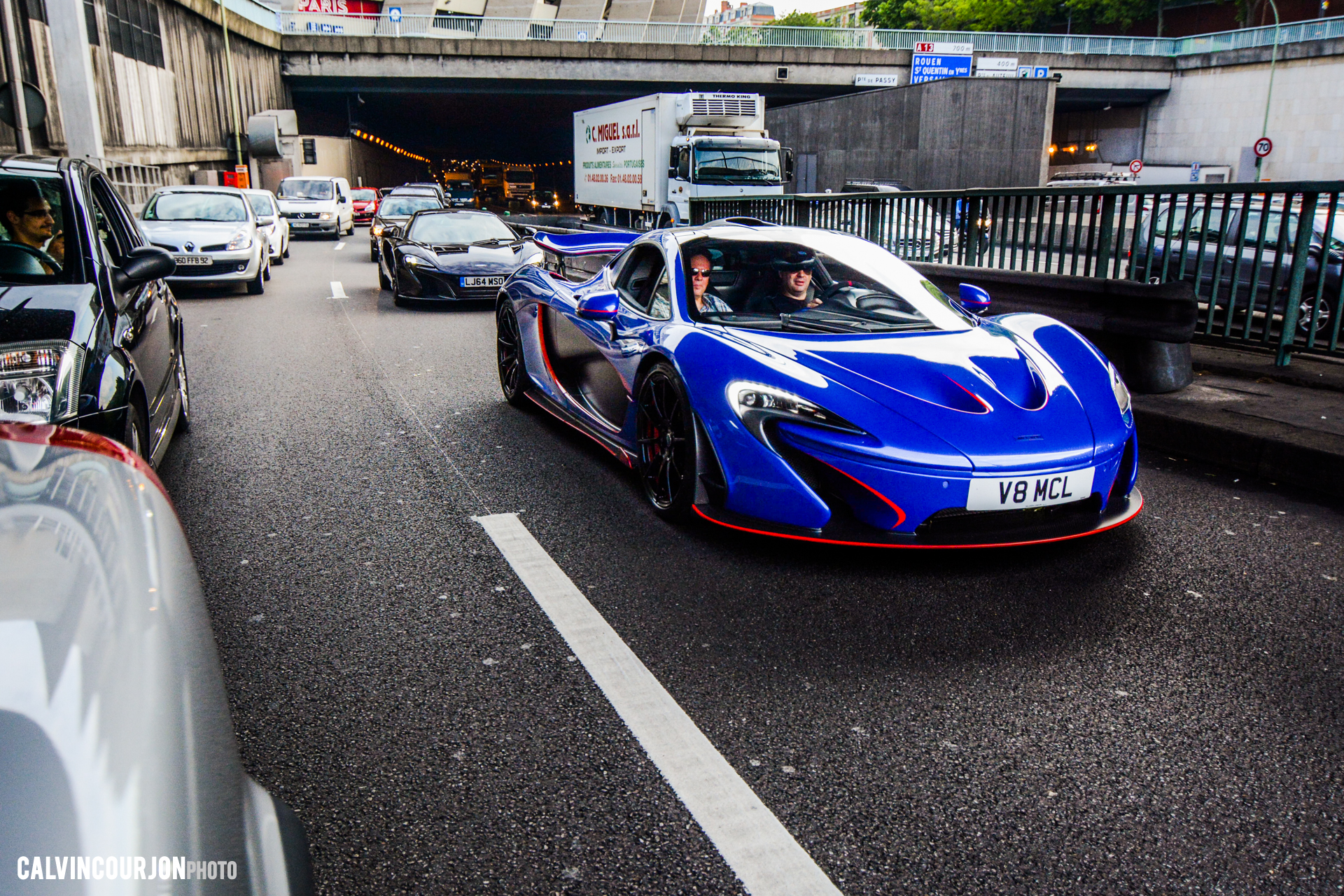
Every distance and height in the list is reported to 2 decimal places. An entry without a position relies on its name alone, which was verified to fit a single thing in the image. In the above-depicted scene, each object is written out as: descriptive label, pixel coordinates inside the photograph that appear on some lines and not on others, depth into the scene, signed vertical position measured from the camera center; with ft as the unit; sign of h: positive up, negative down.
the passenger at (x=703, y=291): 15.46 -1.72
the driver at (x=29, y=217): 15.35 -0.63
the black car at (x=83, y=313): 12.10 -1.87
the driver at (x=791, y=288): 15.76 -1.71
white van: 95.20 -2.71
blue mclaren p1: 11.89 -2.78
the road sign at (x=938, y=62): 152.66 +17.40
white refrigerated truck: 72.33 +1.76
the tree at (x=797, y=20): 345.72 +54.51
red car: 130.11 -3.34
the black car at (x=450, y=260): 41.19 -3.33
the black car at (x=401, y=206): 69.95 -2.05
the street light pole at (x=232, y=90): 124.57 +10.50
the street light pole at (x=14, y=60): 49.19 +6.56
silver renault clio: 45.27 -2.61
